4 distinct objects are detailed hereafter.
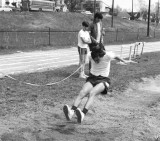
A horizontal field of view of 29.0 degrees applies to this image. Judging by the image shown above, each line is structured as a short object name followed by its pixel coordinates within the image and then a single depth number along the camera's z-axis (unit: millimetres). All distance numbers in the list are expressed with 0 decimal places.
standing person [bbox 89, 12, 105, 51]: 8300
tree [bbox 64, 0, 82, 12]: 76188
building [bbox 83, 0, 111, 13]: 87431
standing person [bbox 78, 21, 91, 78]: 9289
